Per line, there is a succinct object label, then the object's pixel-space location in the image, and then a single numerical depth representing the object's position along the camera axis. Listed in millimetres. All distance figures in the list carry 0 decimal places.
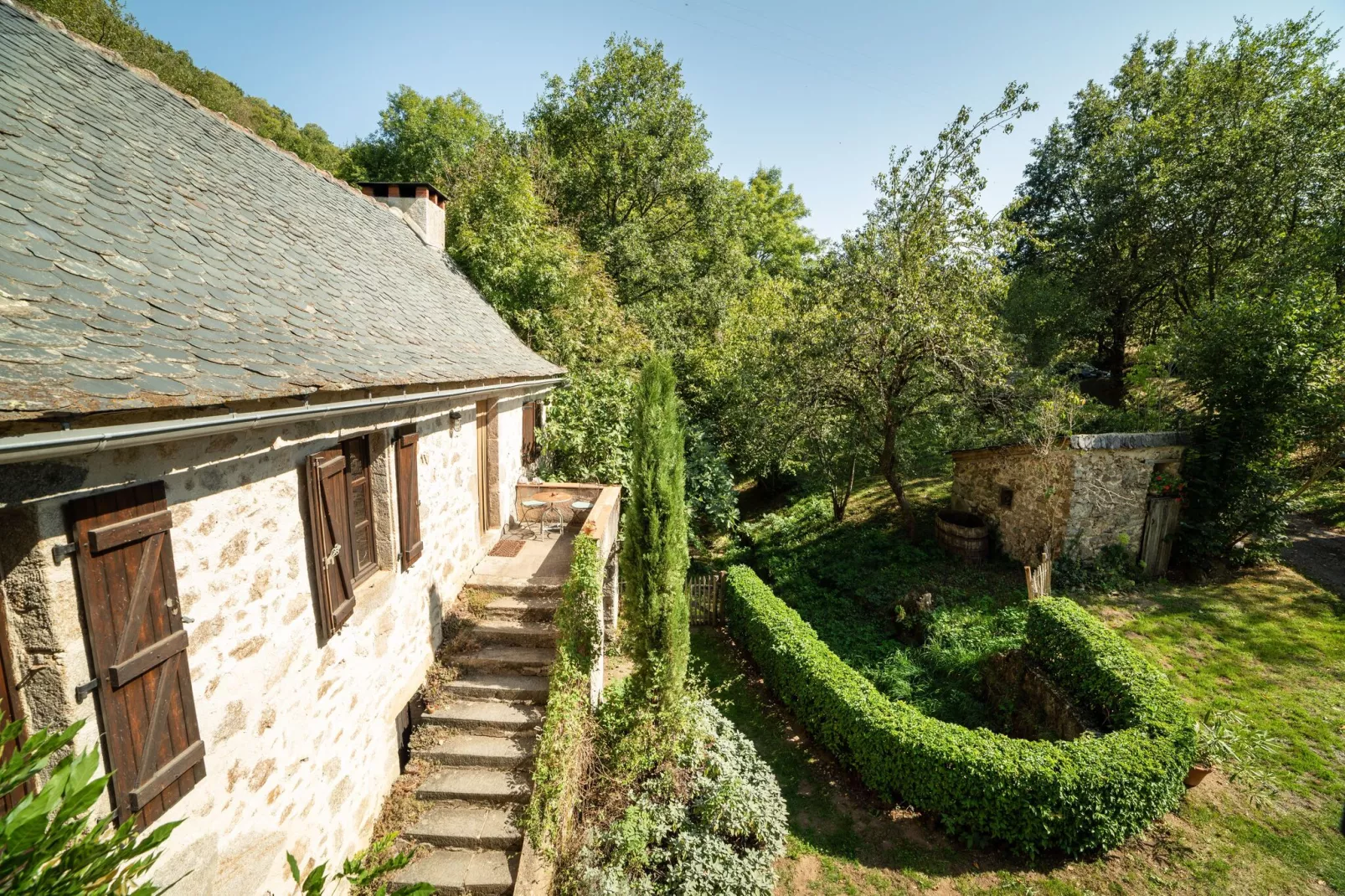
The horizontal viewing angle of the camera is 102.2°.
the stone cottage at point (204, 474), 2531
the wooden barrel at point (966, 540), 12117
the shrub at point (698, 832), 5461
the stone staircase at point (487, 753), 5035
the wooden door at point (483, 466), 8414
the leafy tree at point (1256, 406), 10109
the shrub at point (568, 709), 5012
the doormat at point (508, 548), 8547
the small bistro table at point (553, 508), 9500
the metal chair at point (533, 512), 9719
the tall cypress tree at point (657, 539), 6457
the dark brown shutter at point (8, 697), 2451
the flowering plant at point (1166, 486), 11273
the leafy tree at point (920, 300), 10695
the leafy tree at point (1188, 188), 14758
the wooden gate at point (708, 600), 12266
